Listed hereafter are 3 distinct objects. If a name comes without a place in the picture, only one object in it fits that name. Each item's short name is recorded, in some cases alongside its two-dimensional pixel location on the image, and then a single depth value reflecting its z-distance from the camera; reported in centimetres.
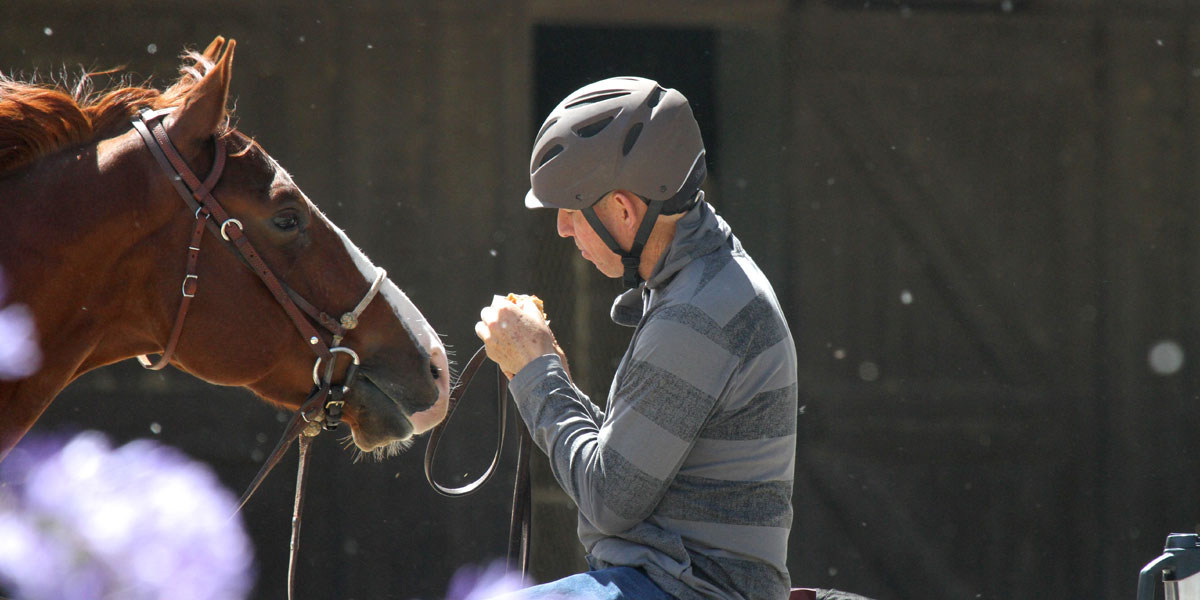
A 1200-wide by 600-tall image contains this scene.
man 1154
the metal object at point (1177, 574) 1173
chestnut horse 1196
